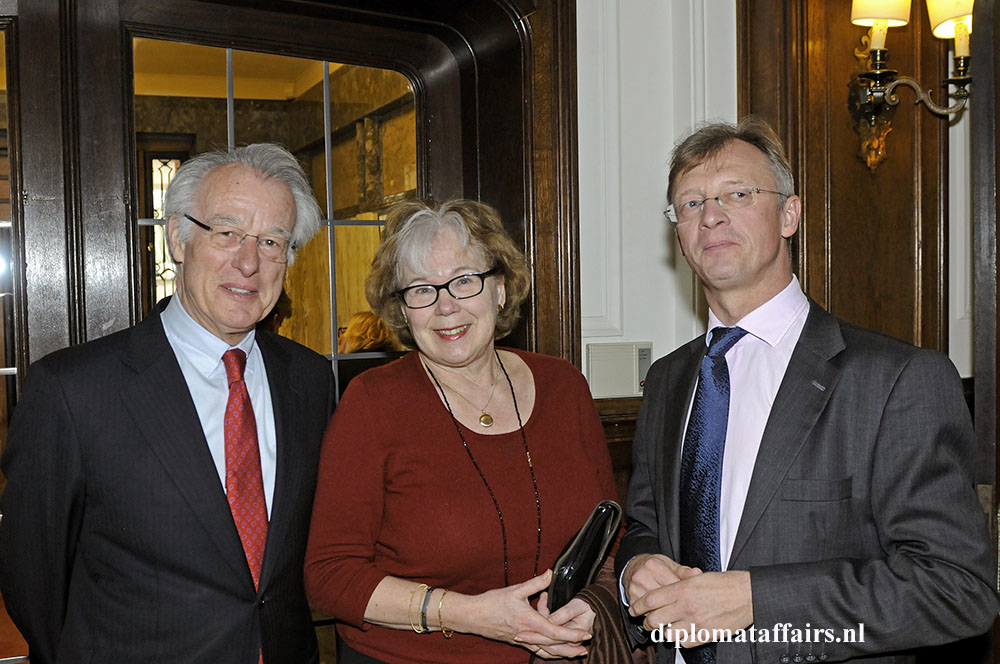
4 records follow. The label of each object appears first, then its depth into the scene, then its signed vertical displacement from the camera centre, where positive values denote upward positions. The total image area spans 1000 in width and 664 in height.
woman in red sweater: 1.96 -0.41
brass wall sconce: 3.05 +0.81
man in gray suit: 1.59 -0.34
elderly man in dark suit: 1.87 -0.36
